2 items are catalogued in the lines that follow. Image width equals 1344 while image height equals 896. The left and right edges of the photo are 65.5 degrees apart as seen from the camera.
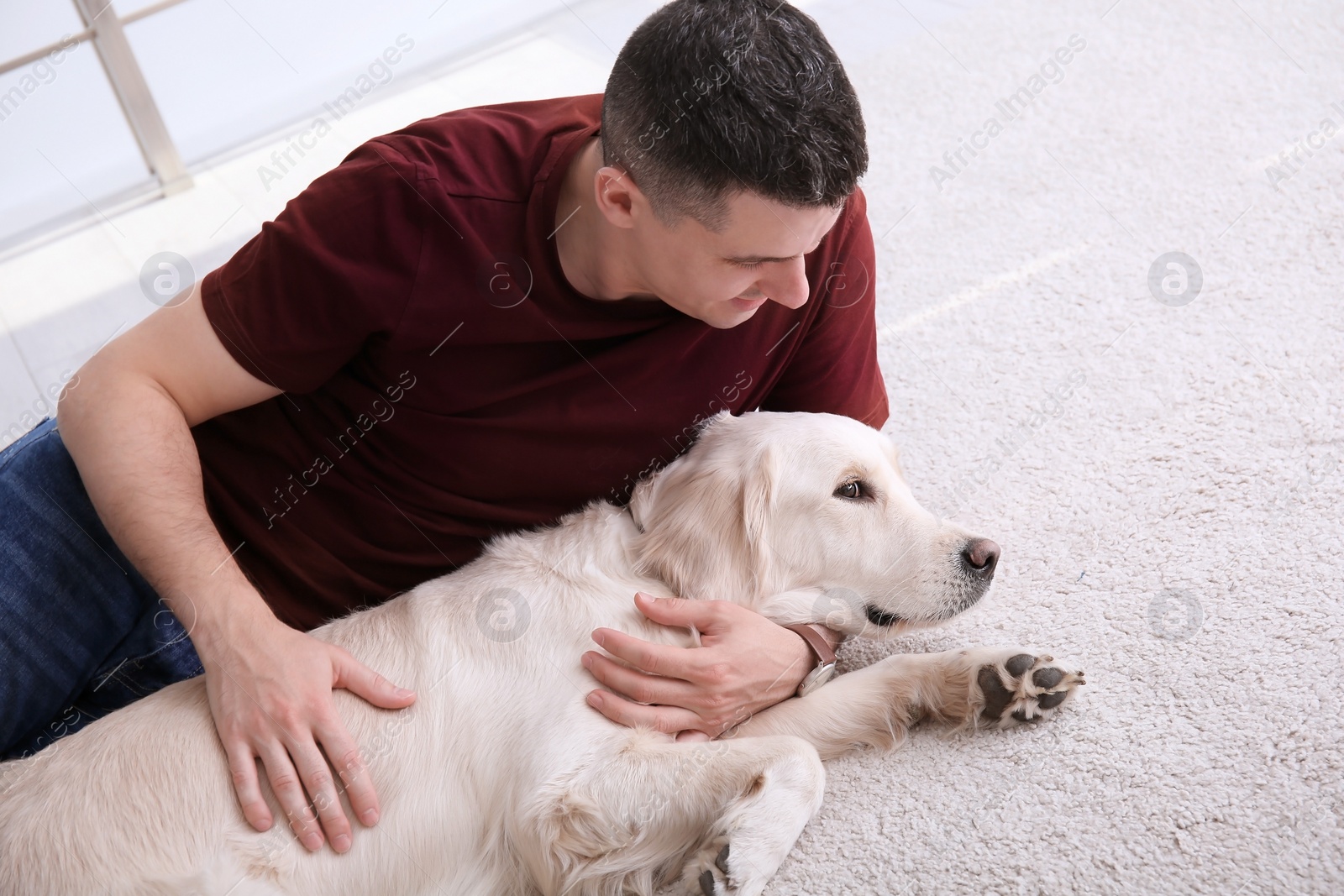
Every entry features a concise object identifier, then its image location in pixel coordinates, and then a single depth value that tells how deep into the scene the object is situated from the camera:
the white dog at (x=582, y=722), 1.51
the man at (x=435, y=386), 1.55
